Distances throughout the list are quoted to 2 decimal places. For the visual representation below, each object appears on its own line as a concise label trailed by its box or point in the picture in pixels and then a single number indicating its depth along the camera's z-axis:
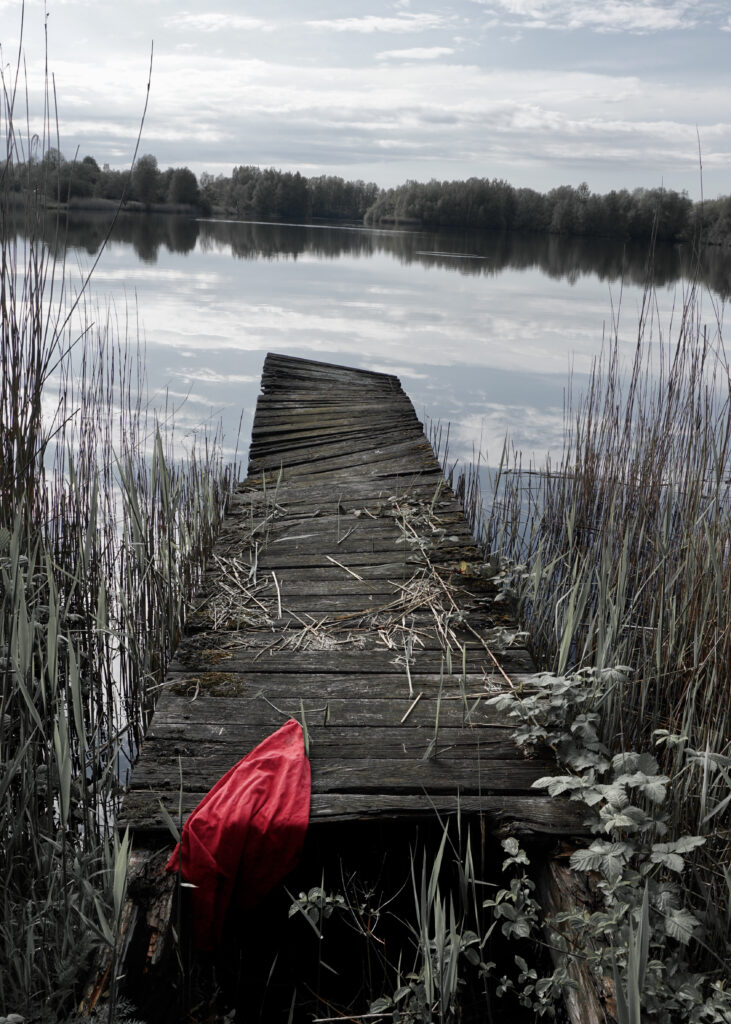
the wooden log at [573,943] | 1.23
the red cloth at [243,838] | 1.44
